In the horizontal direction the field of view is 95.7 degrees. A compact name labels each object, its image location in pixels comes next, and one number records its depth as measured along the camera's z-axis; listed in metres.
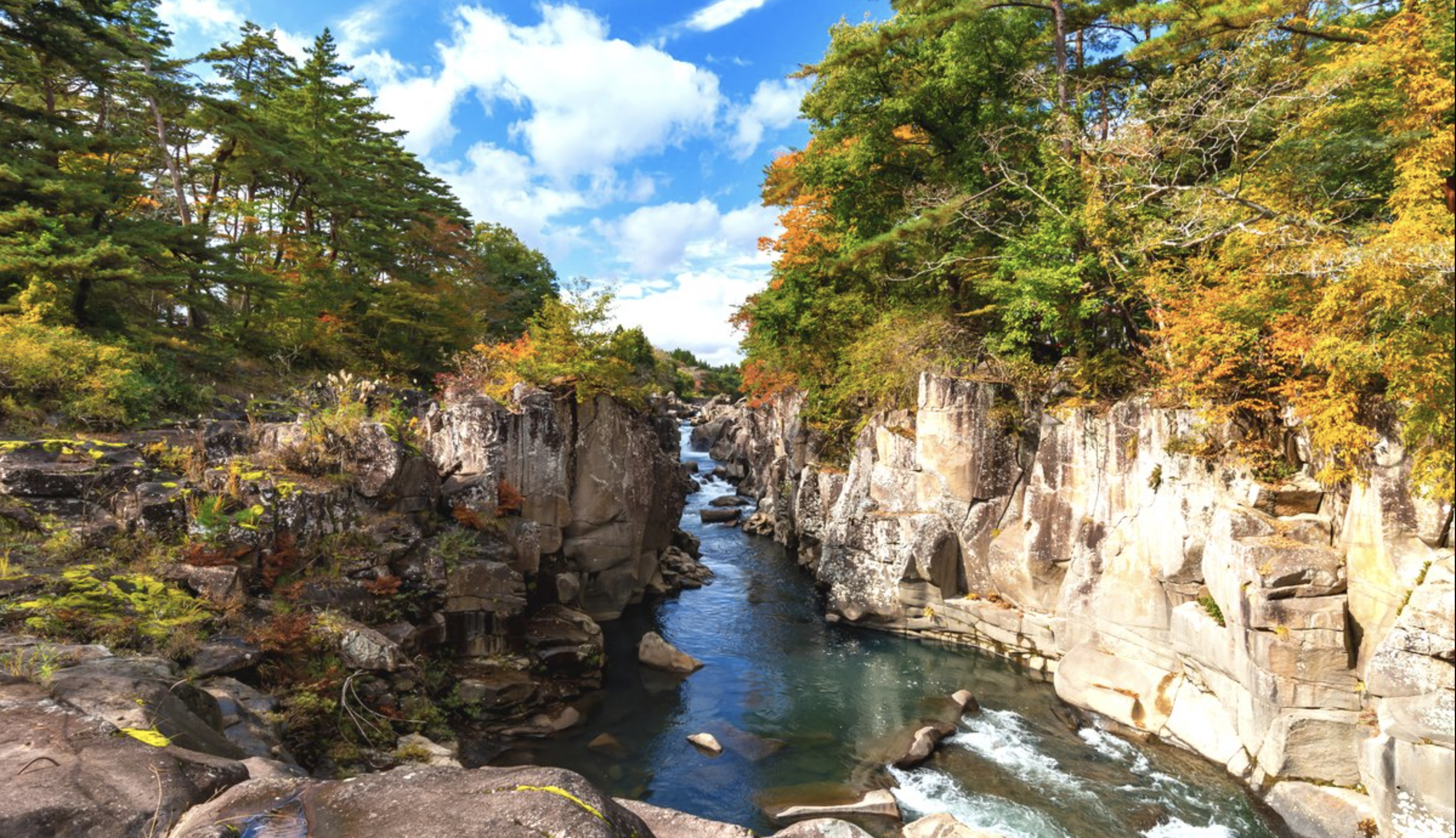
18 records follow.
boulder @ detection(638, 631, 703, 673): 18.47
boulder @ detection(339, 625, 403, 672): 12.26
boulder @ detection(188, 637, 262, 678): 10.37
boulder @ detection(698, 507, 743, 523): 36.72
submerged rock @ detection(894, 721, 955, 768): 13.82
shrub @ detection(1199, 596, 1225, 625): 13.80
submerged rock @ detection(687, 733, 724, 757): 14.46
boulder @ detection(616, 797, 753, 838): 6.46
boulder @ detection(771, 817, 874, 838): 7.00
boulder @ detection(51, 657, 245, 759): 6.98
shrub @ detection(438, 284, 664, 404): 20.69
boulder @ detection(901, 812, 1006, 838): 10.70
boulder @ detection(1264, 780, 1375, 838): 10.92
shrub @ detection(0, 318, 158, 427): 14.75
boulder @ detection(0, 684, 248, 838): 5.29
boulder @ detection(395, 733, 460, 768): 11.40
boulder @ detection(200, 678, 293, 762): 9.04
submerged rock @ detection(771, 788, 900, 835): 12.05
